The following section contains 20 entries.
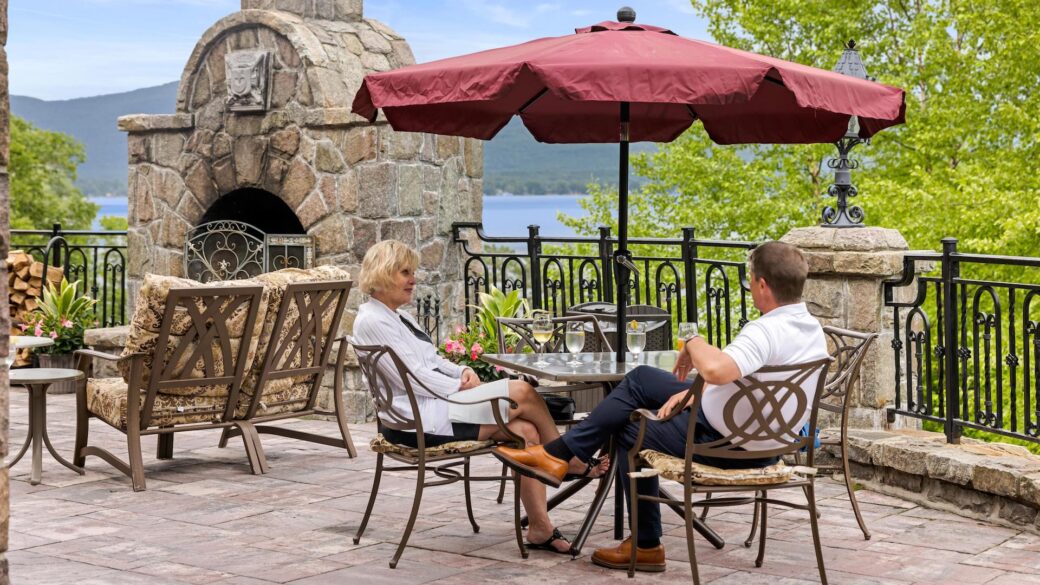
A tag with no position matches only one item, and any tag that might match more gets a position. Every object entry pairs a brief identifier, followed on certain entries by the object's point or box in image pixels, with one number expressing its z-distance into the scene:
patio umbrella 4.74
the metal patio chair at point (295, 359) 7.02
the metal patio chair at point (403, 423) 5.07
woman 5.21
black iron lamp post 7.15
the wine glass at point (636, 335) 5.45
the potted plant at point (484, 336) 8.38
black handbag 5.56
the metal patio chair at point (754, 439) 4.50
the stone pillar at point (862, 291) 6.88
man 4.45
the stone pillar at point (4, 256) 2.87
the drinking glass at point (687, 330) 5.16
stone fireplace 8.88
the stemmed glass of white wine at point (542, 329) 5.64
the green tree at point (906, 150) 19.67
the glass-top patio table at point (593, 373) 5.15
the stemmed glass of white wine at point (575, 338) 5.43
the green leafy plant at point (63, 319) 10.27
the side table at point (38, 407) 6.66
